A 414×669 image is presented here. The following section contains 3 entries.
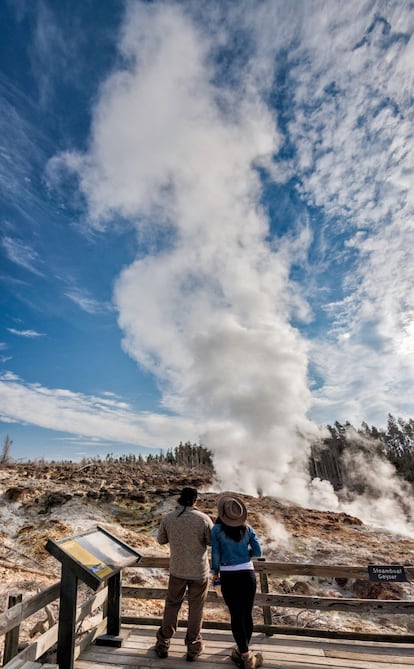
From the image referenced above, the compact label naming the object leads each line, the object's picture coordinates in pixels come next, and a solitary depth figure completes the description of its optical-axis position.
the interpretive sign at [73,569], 3.28
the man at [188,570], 3.71
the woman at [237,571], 3.50
